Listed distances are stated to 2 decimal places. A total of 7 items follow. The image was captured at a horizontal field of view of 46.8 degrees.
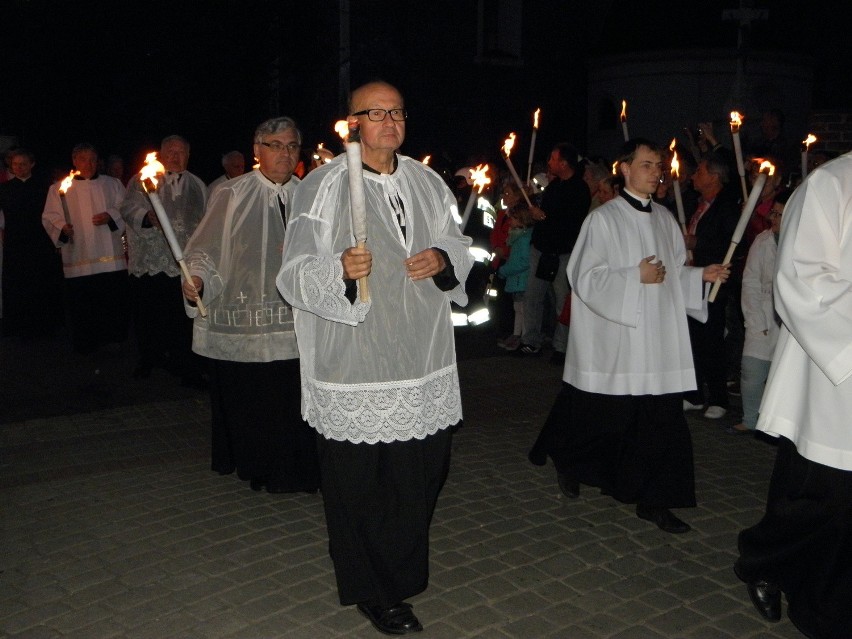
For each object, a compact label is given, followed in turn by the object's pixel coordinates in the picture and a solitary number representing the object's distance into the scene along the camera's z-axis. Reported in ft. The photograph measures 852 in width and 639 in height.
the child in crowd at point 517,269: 35.00
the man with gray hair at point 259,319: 19.51
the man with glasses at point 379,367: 13.71
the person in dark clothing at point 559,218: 32.27
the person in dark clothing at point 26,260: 39.96
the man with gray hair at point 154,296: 30.42
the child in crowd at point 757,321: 23.53
